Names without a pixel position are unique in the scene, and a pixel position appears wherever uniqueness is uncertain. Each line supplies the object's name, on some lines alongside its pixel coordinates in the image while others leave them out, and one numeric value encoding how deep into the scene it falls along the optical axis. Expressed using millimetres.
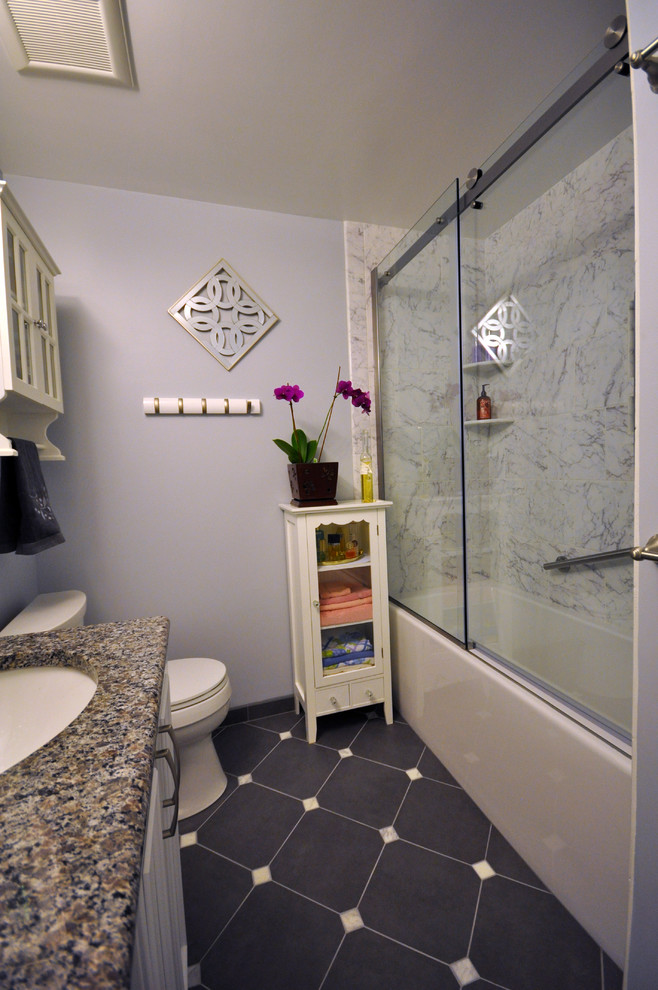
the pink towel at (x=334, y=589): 1945
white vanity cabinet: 542
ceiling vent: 1094
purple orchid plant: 1927
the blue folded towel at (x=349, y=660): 1926
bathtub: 1000
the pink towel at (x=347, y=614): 1902
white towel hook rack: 1891
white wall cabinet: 1165
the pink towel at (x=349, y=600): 1922
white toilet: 1514
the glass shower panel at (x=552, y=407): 1486
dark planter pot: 1889
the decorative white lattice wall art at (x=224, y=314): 1933
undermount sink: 753
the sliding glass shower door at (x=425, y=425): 1739
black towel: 1228
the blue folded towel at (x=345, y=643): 1960
